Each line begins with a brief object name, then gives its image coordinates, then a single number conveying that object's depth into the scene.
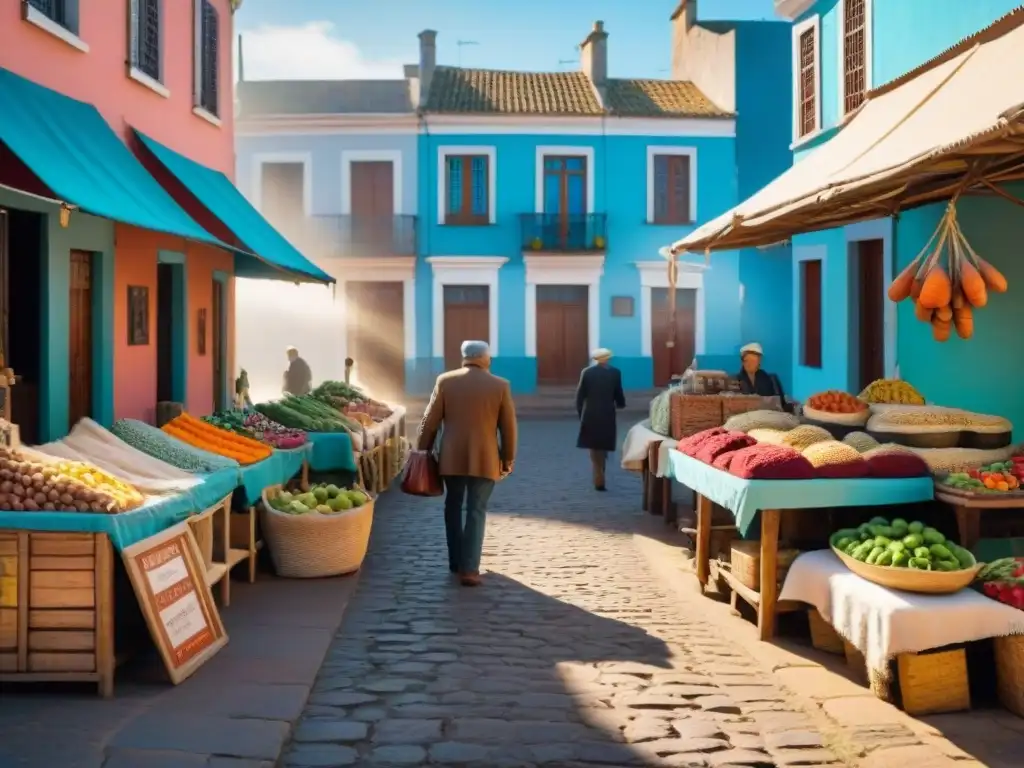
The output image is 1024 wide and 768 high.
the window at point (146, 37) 11.96
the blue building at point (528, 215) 31.75
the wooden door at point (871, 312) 16.55
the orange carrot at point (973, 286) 7.37
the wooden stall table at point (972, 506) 7.04
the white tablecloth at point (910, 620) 6.07
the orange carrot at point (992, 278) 7.52
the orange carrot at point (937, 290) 7.41
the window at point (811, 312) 19.91
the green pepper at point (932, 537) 6.70
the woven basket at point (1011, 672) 6.01
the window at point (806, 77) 18.02
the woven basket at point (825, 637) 7.23
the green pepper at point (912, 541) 6.54
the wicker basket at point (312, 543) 9.23
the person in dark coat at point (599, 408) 14.45
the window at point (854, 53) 16.23
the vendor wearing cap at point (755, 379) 12.52
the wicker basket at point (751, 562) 7.66
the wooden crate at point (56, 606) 6.13
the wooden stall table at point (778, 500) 7.38
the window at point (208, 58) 14.30
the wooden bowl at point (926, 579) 6.27
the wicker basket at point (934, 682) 6.03
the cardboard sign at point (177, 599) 6.24
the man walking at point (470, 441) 9.22
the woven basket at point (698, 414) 11.32
